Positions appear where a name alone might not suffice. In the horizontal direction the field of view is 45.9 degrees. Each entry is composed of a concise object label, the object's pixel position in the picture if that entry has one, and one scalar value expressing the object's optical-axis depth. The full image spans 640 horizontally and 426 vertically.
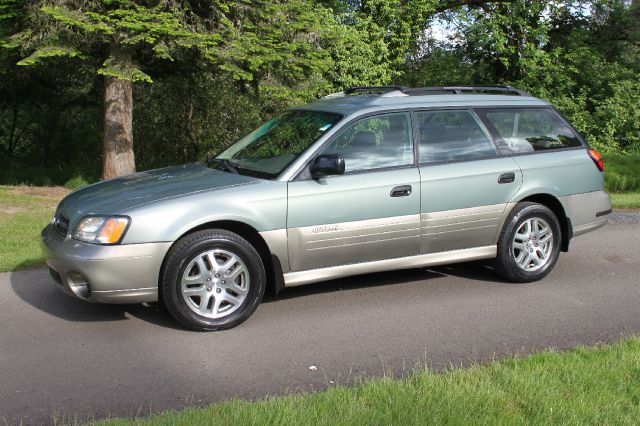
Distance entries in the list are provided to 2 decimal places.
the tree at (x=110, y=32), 11.60
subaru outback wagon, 5.56
